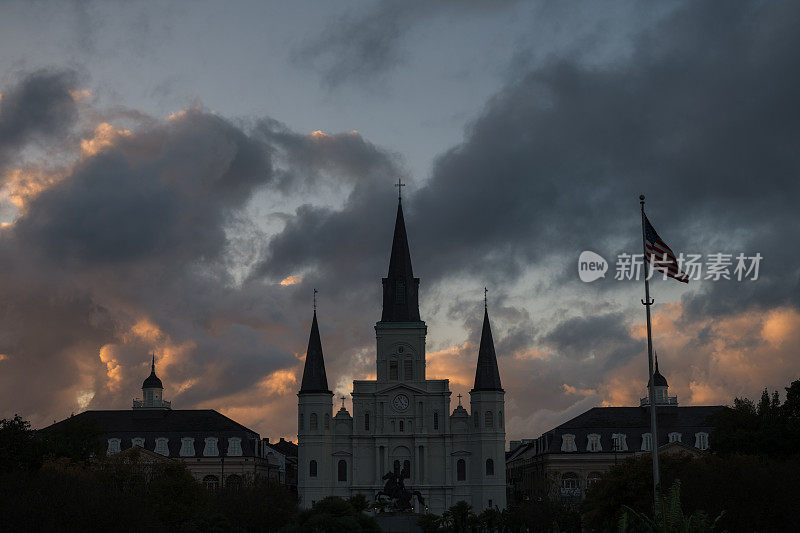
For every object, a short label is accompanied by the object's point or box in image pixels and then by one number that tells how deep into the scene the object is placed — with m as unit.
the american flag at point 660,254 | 38.59
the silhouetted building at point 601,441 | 111.38
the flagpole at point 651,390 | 39.03
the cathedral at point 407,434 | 105.44
